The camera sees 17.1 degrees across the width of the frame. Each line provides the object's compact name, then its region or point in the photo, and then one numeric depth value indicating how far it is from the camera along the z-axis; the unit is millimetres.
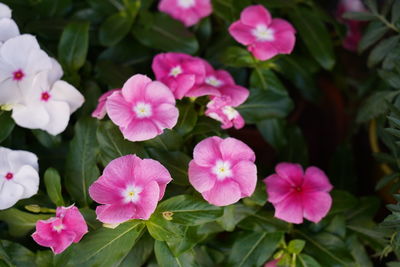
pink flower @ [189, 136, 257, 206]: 723
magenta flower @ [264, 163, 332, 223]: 755
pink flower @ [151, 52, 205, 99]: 755
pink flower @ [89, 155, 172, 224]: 706
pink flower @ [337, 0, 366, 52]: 892
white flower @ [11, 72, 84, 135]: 754
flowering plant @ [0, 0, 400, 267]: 727
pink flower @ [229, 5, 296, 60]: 786
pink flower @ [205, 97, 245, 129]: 754
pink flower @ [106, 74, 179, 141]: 729
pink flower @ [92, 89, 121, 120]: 749
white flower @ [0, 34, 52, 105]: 745
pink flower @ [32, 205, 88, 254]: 715
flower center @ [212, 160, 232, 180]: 727
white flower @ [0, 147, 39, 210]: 735
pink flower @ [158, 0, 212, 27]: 842
